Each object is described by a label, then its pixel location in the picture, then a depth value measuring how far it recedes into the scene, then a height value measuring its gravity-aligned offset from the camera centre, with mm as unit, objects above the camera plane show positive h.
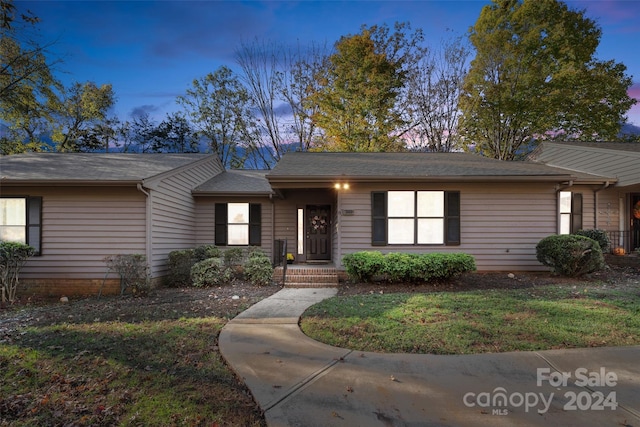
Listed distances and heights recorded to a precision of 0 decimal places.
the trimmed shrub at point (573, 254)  8156 -942
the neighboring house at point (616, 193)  11812 +820
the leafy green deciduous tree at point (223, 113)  22422 +6792
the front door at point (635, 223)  12445 -268
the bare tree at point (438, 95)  19781 +7130
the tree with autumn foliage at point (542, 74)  17422 +7371
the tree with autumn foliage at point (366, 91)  18844 +7026
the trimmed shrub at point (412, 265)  7840 -1163
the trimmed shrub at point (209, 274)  8836 -1547
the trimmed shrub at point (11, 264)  7426 -1105
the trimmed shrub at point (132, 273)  8039 -1387
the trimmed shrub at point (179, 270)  9133 -1486
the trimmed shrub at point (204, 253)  10188 -1154
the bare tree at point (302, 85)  21125 +8170
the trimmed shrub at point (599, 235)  11156 -637
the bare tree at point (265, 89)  21016 +8051
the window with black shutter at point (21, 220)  8648 -150
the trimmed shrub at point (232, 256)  9578 -1193
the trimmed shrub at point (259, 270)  8907 -1474
